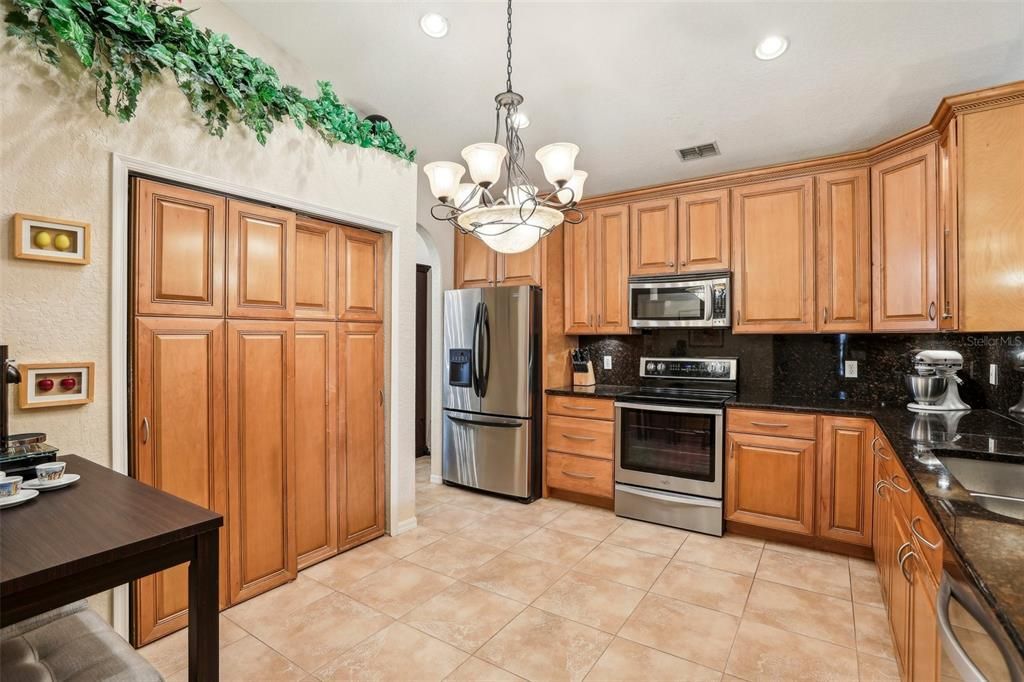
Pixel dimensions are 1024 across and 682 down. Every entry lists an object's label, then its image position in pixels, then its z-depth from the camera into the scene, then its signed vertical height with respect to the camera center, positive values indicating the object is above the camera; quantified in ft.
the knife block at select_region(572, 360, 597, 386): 13.65 -0.96
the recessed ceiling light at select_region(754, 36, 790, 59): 7.80 +4.72
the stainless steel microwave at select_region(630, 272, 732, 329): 11.49 +0.98
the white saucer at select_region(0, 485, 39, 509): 3.74 -1.21
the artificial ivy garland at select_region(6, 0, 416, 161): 5.52 +3.65
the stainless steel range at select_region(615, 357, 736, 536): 10.70 -2.49
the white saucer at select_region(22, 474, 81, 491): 4.20 -1.23
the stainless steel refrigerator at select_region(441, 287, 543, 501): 12.74 -1.23
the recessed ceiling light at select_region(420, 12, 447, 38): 8.28 +5.38
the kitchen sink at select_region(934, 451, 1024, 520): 5.63 -1.56
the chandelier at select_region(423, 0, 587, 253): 6.63 +2.16
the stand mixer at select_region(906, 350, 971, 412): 9.02 -0.76
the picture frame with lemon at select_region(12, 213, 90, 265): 5.54 +1.19
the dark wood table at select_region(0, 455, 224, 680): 2.96 -1.34
